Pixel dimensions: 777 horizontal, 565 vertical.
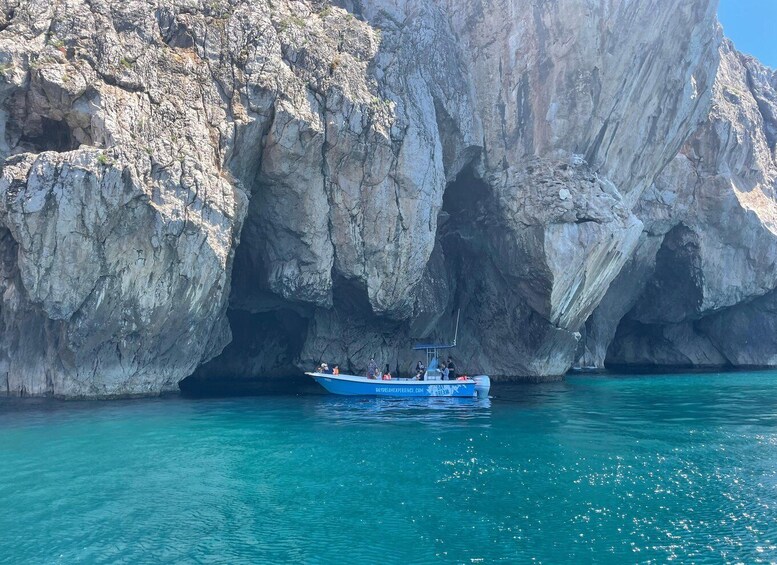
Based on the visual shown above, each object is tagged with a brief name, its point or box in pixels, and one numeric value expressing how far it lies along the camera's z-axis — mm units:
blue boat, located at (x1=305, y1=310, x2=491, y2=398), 34500
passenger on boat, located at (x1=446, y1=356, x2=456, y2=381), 37012
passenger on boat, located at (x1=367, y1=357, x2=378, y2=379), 37500
